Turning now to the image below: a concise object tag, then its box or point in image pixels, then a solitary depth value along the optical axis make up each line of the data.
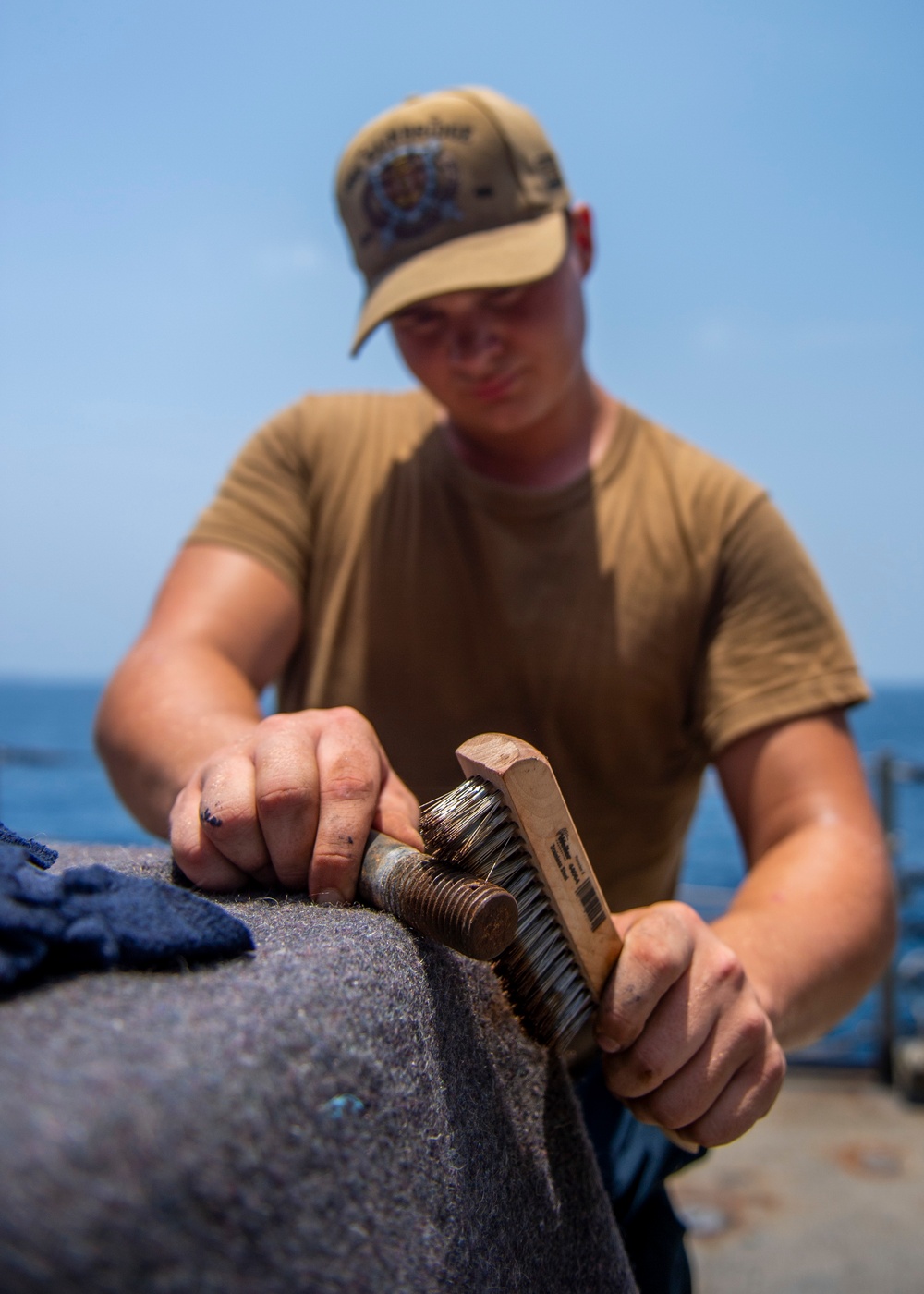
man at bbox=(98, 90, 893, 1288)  1.43
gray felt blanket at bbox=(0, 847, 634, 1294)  0.33
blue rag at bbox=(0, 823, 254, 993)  0.45
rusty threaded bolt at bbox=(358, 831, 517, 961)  0.59
